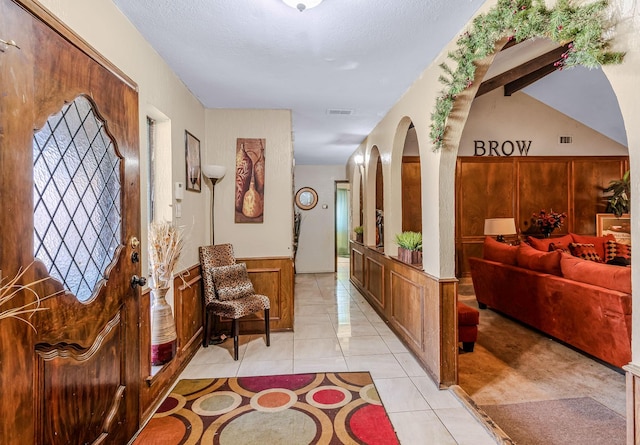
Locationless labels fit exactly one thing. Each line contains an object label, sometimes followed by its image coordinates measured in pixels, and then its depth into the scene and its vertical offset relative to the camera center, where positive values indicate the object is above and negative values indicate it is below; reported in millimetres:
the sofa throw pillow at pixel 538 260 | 3436 -459
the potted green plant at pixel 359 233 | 5816 -237
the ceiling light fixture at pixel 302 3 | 1814 +1193
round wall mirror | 7789 +510
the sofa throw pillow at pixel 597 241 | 5188 -367
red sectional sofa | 2686 -763
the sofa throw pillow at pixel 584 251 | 4539 -470
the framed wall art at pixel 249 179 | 3758 +465
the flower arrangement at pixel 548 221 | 5961 -56
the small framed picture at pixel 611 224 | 5968 -122
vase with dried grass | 2389 -447
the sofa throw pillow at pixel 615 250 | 4918 -484
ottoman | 3120 -1003
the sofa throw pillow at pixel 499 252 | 4098 -436
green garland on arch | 1197 +864
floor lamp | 3453 +514
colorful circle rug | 1980 -1286
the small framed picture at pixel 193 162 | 3135 +577
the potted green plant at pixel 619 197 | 5845 +359
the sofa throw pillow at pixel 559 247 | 4762 -417
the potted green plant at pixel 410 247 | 3247 -284
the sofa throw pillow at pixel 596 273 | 2687 -490
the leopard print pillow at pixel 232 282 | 3264 -625
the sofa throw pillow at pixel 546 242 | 4818 -359
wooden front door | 1182 -40
